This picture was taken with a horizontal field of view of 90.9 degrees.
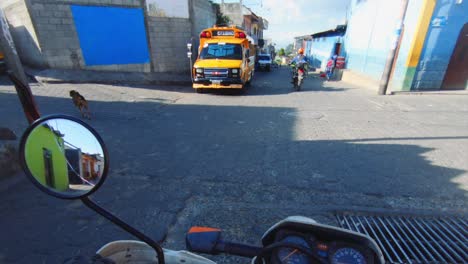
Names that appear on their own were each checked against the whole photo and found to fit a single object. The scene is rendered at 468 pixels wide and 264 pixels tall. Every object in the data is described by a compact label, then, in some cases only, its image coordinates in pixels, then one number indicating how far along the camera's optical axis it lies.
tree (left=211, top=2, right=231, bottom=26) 20.40
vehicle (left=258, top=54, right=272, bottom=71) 25.28
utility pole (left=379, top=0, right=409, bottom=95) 9.73
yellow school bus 10.40
